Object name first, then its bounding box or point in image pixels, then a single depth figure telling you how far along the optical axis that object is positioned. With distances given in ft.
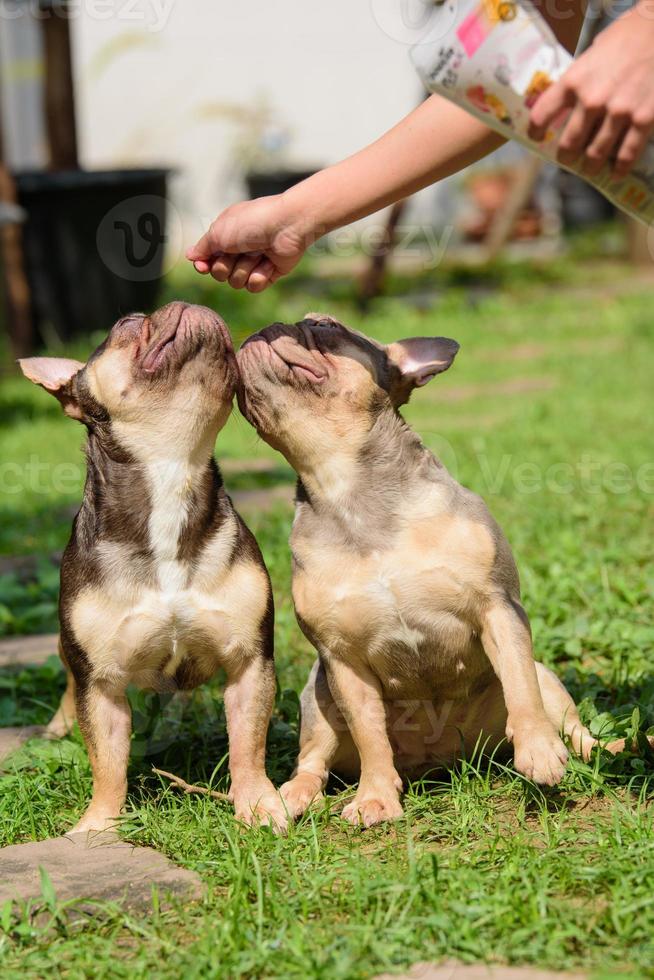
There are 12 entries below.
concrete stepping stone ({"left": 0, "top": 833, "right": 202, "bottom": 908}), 8.72
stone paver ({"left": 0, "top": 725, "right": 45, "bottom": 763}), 11.92
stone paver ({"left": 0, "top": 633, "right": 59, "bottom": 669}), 14.40
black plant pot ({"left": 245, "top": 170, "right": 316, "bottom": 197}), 43.70
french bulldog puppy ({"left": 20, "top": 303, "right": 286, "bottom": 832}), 10.22
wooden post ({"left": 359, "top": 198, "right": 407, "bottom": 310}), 40.19
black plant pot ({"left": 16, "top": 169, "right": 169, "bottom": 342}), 33.88
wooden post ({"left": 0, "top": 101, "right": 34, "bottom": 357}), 34.12
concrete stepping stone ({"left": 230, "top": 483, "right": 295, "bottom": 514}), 19.79
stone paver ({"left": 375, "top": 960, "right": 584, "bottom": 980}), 7.23
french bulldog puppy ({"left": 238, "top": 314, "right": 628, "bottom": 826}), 10.19
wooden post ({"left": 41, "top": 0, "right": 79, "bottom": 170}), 34.71
